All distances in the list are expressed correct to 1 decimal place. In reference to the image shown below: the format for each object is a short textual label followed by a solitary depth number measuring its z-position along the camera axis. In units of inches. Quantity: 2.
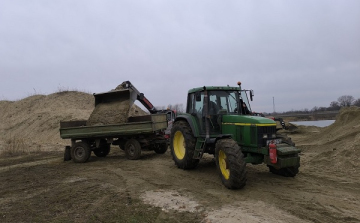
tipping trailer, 407.4
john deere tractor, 238.3
